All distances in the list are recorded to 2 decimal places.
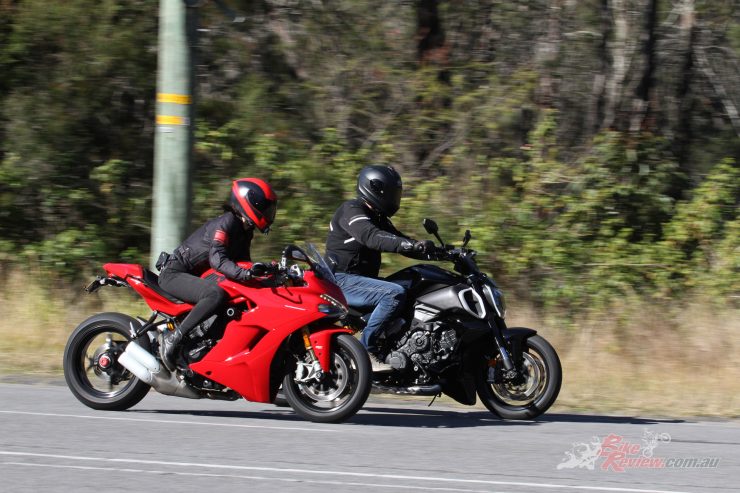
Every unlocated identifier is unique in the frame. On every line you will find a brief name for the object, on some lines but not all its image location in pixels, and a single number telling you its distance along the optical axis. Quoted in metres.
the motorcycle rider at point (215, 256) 17.09
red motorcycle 16.97
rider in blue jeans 17.83
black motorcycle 17.67
